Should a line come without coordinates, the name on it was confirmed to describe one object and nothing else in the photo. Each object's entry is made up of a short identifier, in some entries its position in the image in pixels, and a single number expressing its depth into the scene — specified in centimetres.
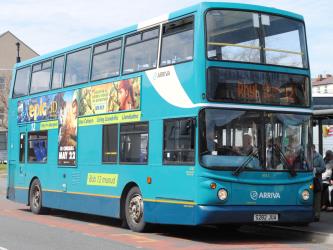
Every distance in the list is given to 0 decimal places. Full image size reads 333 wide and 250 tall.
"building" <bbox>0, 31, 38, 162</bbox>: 7436
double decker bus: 1170
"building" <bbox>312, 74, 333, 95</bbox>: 9194
